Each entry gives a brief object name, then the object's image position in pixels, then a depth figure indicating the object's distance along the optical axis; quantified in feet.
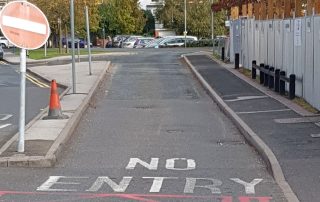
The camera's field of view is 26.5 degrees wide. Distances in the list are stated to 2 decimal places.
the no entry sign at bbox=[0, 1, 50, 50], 34.24
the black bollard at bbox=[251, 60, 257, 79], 85.87
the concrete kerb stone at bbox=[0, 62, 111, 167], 32.91
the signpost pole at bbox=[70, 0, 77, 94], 64.75
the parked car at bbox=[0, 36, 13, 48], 265.95
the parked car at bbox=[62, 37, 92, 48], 265.13
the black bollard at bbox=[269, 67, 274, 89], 72.02
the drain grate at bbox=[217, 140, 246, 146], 41.39
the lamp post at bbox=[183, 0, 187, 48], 265.71
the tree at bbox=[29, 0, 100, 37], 174.50
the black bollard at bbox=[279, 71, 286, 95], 65.17
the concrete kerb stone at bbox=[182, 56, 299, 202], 27.64
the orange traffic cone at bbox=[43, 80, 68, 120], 49.65
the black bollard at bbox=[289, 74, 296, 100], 60.44
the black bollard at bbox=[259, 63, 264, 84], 77.84
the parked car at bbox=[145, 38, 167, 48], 236.75
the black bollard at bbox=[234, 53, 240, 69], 103.95
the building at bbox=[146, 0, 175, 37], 324.60
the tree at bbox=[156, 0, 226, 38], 279.34
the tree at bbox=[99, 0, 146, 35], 307.99
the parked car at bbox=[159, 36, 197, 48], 235.81
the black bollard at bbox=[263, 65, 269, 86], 74.54
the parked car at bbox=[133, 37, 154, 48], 246.39
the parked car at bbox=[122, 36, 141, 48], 252.21
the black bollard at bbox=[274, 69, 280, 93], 67.41
